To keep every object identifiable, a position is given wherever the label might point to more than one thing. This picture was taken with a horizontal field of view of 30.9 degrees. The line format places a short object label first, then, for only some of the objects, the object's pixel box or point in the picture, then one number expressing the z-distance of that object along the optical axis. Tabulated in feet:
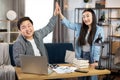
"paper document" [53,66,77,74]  7.95
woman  9.80
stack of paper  8.61
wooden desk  7.23
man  8.73
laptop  7.41
